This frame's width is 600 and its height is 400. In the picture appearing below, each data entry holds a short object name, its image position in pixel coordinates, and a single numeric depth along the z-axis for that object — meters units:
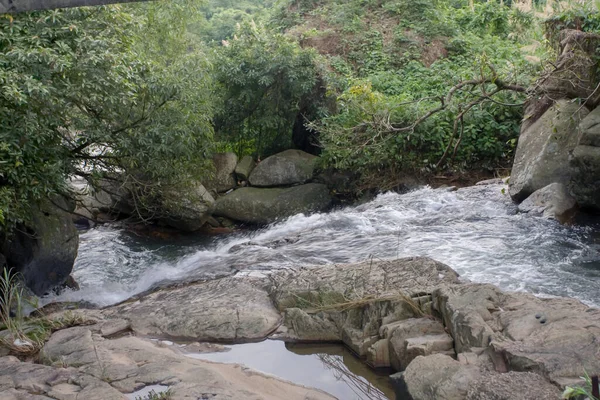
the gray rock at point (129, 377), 4.75
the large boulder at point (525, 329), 4.23
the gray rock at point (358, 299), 5.90
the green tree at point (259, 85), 13.52
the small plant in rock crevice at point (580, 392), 3.32
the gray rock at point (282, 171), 13.70
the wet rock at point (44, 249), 8.11
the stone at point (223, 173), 13.64
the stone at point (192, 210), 11.08
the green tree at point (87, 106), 6.68
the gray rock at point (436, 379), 4.29
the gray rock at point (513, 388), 3.94
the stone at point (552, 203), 9.56
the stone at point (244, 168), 13.92
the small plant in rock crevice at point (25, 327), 5.92
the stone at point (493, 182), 12.32
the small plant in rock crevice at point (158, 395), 4.59
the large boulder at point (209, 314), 6.27
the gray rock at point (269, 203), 13.03
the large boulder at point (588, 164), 8.99
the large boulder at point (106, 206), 12.15
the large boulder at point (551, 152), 10.16
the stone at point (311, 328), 6.11
